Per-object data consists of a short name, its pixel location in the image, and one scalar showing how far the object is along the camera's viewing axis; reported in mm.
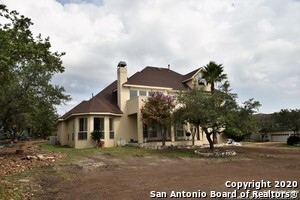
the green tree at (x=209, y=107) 22578
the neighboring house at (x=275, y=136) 51000
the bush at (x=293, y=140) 36562
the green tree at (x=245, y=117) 22734
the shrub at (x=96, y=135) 27859
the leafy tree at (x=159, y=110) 27359
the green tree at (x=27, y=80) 12320
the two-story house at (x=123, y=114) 28500
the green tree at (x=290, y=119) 45656
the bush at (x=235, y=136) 39244
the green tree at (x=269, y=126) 51906
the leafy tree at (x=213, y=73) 28812
